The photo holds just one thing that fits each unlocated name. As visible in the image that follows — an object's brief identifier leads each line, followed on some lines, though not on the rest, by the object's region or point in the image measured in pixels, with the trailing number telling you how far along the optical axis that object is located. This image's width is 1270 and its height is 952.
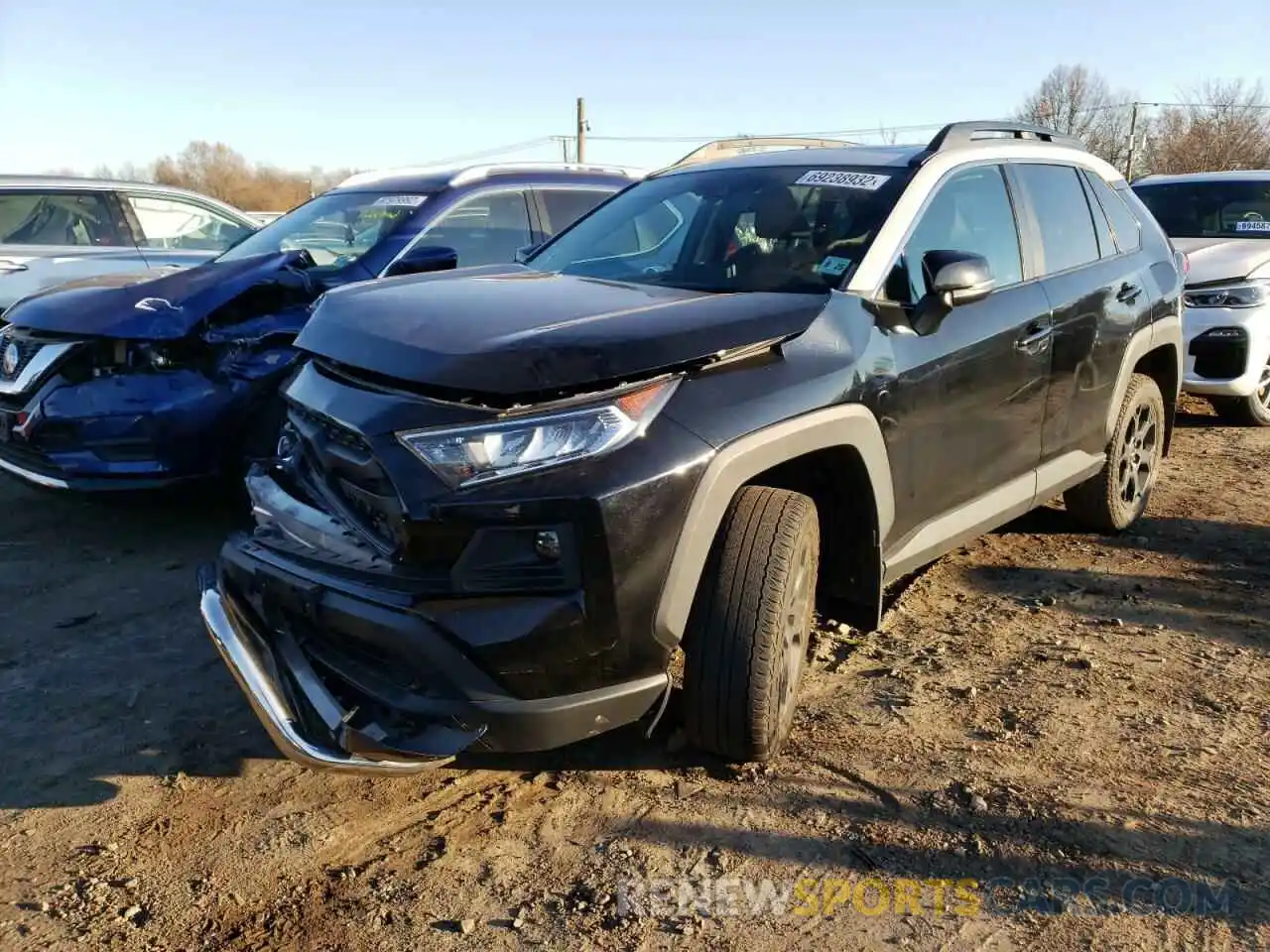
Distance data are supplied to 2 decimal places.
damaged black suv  2.32
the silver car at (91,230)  7.50
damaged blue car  4.36
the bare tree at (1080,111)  49.38
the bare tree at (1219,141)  37.81
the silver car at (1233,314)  6.86
